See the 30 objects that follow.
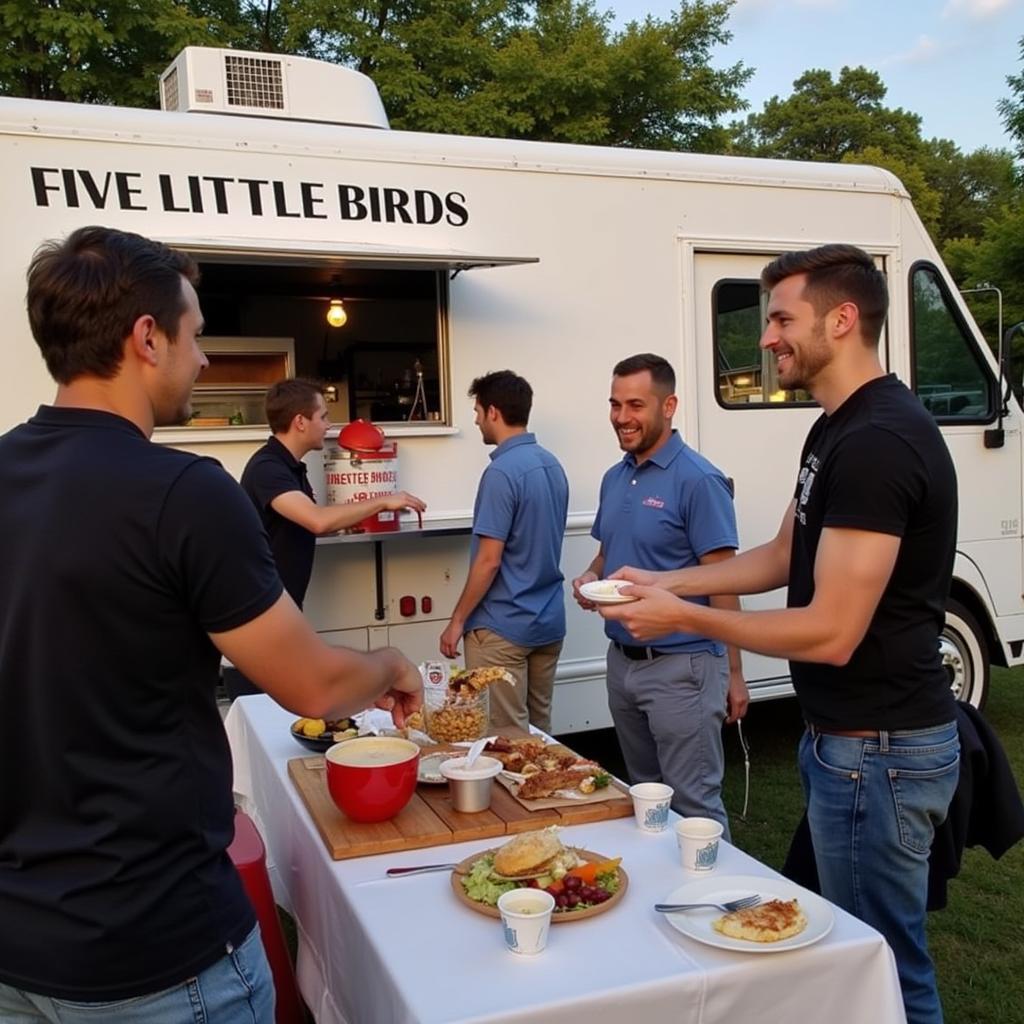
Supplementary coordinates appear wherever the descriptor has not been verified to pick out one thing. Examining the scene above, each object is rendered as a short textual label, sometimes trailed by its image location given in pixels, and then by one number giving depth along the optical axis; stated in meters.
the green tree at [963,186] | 37.38
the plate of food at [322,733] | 2.92
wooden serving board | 2.20
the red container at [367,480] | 4.28
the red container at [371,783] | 2.25
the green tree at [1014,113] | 20.36
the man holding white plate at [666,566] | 3.42
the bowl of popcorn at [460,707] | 2.89
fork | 1.82
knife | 2.07
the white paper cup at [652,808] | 2.28
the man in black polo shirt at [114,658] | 1.45
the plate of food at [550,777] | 2.43
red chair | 2.62
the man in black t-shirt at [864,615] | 2.19
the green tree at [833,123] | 35.66
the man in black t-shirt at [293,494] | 3.97
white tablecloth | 1.61
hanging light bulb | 5.45
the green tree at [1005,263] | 19.78
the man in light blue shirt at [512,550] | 4.09
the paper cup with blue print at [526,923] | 1.70
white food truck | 4.03
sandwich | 1.93
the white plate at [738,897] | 1.70
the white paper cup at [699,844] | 2.05
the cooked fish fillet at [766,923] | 1.72
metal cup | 2.35
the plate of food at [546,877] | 1.86
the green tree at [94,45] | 11.70
